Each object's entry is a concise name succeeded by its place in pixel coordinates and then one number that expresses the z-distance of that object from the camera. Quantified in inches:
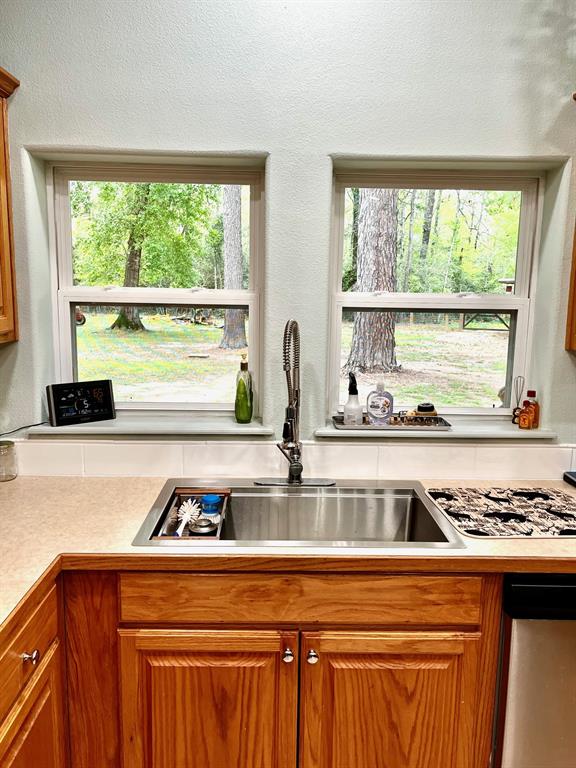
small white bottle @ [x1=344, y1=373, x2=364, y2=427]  84.2
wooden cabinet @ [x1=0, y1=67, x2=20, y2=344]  72.5
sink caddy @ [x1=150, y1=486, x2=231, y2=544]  64.2
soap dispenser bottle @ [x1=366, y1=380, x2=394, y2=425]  85.3
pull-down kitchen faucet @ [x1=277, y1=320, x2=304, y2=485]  74.3
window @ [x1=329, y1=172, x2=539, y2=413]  86.0
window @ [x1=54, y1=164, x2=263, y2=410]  85.0
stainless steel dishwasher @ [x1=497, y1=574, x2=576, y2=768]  59.1
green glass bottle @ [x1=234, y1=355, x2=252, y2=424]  84.6
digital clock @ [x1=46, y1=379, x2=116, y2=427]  81.7
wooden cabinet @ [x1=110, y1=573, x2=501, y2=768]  60.1
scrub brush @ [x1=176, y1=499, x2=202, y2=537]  68.0
